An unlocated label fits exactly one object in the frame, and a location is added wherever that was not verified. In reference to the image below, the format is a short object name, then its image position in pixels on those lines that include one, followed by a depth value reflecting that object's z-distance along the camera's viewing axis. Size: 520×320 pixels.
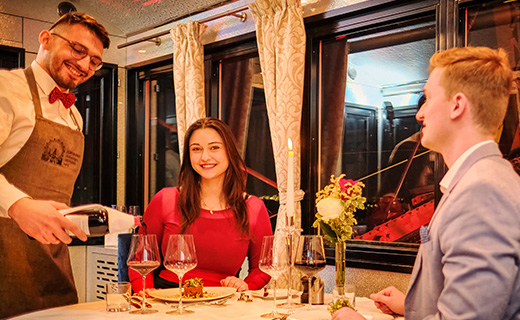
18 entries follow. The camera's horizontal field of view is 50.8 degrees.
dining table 1.72
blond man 1.06
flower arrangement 1.98
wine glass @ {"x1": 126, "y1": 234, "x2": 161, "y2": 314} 1.83
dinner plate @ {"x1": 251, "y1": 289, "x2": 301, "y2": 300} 2.10
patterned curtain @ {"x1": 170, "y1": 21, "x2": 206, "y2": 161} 4.32
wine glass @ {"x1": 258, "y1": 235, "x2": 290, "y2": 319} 1.84
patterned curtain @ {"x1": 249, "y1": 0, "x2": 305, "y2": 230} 3.55
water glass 1.82
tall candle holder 1.72
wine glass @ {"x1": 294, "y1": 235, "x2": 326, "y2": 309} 1.83
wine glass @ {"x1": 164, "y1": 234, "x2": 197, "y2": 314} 1.86
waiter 2.22
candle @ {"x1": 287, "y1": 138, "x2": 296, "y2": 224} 1.74
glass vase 2.00
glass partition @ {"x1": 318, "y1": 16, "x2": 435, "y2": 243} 3.21
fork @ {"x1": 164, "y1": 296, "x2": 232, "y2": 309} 1.96
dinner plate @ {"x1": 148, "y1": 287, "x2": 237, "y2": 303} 1.96
